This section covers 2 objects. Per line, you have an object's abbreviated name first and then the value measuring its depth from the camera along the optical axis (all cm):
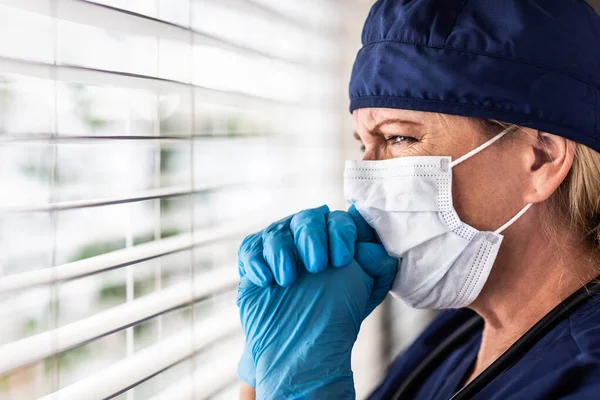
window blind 83
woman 97
